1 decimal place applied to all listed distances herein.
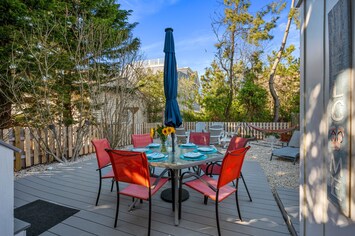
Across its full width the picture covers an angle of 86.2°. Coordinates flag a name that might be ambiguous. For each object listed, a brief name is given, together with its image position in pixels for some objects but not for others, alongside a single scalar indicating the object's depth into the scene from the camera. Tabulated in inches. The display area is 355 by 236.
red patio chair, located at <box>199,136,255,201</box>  117.2
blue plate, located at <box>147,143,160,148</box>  129.6
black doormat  86.9
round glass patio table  87.1
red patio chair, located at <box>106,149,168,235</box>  79.6
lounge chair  188.2
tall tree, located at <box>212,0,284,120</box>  404.5
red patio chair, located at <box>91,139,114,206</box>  110.9
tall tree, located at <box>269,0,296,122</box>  388.2
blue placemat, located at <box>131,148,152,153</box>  115.2
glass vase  116.3
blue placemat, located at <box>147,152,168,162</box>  95.7
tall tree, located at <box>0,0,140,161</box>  191.3
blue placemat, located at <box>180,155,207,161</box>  95.0
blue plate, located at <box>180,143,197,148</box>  128.7
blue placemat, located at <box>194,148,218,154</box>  110.5
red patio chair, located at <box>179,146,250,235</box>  80.0
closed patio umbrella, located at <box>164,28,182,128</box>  115.8
